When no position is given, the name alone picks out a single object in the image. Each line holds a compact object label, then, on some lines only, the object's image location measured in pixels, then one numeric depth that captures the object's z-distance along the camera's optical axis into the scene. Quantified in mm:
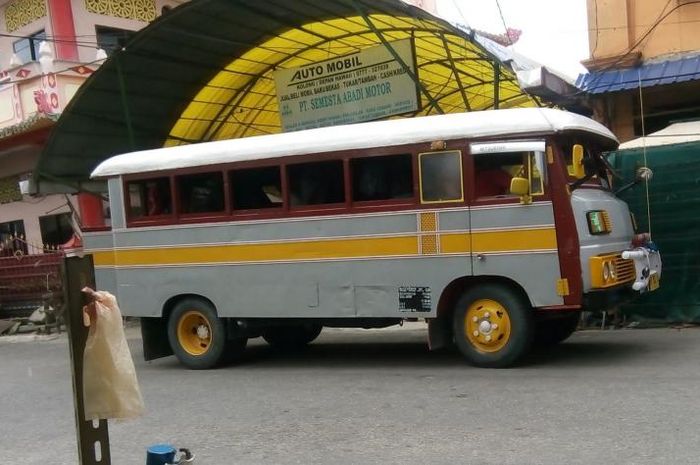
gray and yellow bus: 7305
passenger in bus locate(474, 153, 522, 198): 7523
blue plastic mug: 3223
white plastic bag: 3459
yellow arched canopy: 11805
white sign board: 12906
